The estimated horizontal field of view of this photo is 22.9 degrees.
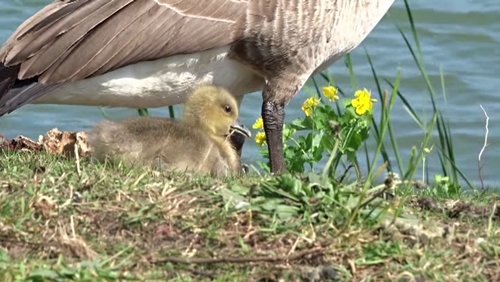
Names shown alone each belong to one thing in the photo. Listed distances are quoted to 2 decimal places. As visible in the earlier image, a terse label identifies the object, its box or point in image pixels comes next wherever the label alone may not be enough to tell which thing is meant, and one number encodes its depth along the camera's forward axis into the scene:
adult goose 6.78
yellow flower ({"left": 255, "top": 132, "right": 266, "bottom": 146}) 7.68
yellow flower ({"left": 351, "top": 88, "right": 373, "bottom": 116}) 6.65
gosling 5.98
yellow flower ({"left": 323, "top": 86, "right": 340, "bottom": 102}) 7.14
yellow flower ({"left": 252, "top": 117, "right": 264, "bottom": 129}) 7.67
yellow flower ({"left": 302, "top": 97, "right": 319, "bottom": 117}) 6.95
